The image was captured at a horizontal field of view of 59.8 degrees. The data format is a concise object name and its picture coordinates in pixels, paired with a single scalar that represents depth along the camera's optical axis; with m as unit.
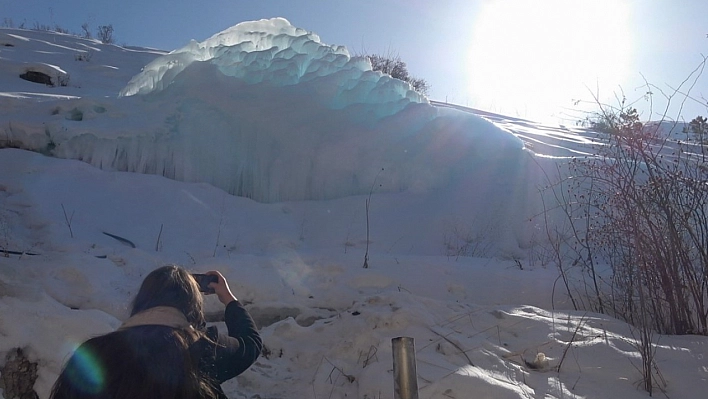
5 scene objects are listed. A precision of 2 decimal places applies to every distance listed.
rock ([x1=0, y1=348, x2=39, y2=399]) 3.02
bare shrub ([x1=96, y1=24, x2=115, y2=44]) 21.44
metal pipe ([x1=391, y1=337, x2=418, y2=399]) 1.92
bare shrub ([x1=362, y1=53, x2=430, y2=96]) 18.19
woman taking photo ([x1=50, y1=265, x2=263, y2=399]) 1.82
